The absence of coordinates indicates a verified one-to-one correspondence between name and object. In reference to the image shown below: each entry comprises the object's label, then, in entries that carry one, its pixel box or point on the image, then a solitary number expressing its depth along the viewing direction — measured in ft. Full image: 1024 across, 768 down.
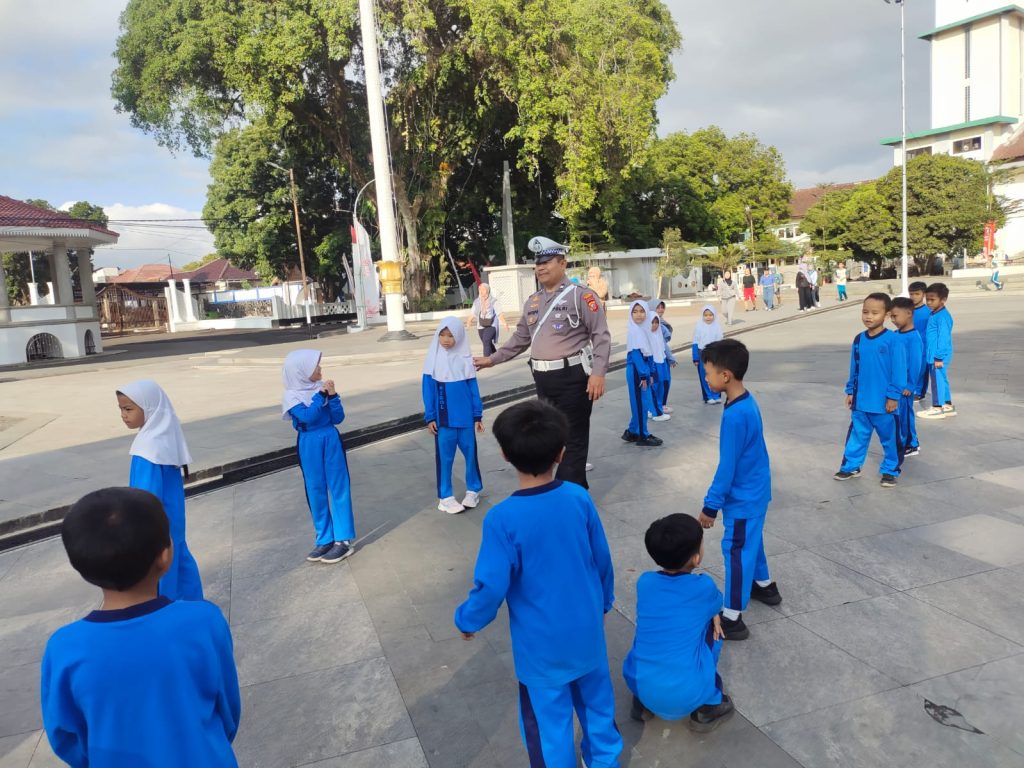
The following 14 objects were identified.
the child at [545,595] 7.74
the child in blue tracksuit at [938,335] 25.63
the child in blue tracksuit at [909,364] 19.97
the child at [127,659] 5.57
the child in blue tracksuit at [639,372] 25.22
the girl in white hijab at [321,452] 15.08
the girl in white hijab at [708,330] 31.04
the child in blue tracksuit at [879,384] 18.22
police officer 15.67
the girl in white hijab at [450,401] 18.07
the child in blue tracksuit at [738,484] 11.37
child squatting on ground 9.11
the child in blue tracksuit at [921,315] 25.08
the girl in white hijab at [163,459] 11.16
